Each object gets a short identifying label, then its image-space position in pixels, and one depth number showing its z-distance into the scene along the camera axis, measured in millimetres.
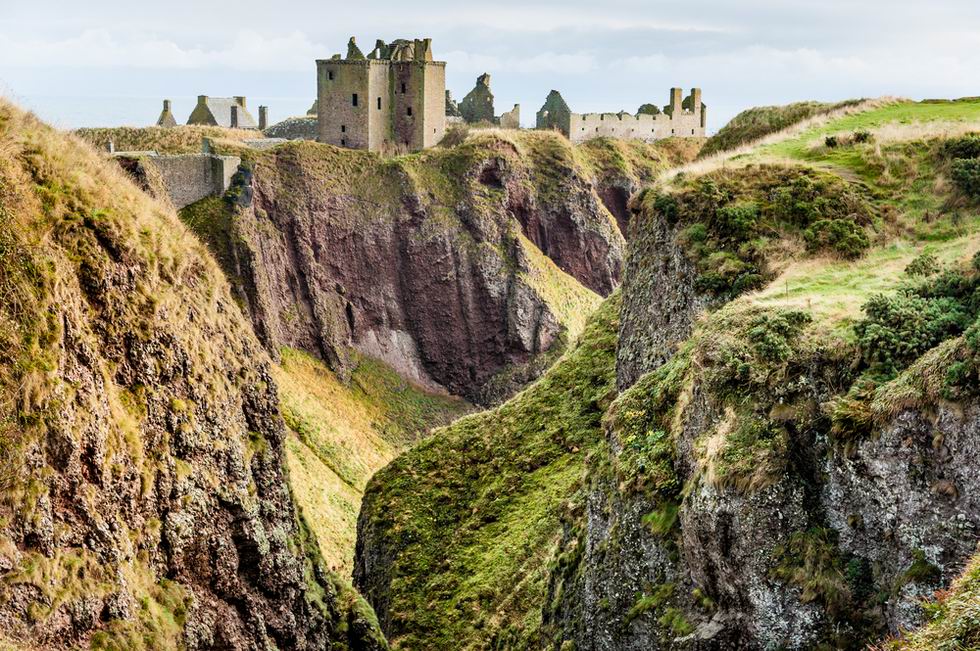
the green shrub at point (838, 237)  33438
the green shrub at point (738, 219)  35125
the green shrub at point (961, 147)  36188
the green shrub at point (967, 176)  34531
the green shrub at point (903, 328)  25641
